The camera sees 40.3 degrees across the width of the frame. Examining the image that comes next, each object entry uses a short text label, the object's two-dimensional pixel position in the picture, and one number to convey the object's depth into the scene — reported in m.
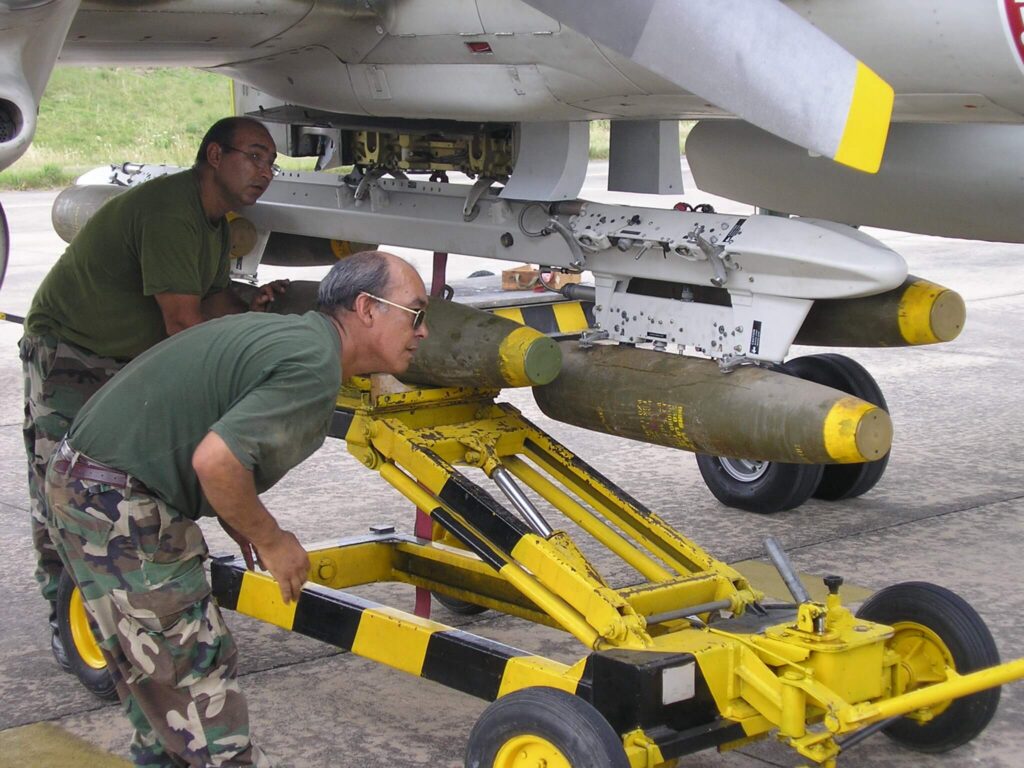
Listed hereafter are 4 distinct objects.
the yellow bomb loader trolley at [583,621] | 3.34
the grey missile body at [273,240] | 6.43
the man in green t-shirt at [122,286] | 4.38
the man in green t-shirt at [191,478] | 2.91
